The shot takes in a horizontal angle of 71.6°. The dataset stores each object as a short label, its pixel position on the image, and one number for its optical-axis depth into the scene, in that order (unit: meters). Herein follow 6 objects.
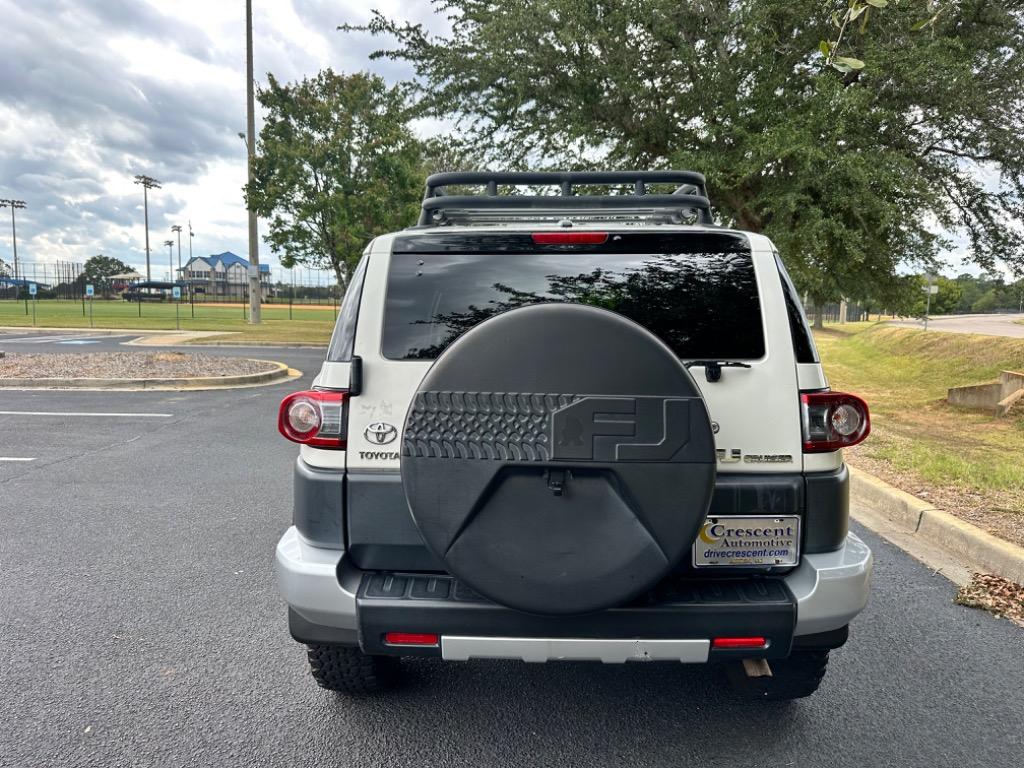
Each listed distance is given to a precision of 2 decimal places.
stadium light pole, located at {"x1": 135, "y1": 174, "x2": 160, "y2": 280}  82.06
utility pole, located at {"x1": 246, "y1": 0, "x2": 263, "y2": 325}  27.59
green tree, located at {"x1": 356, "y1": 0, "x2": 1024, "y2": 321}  9.79
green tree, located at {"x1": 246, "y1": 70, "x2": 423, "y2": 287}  23.02
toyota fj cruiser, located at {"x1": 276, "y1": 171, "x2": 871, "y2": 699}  1.95
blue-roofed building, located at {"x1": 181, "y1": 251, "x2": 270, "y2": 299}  114.19
